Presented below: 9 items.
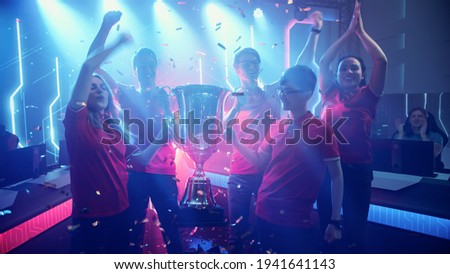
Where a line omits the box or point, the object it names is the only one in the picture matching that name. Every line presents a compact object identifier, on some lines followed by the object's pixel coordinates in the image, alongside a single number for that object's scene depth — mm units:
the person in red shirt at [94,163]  1313
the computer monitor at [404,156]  1499
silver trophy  1223
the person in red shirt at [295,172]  1267
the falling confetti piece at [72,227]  1385
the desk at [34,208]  1367
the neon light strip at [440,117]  2837
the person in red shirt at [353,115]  1449
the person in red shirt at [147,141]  1478
